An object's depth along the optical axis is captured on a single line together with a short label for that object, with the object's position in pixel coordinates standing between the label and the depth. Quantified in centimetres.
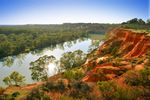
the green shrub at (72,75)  1595
